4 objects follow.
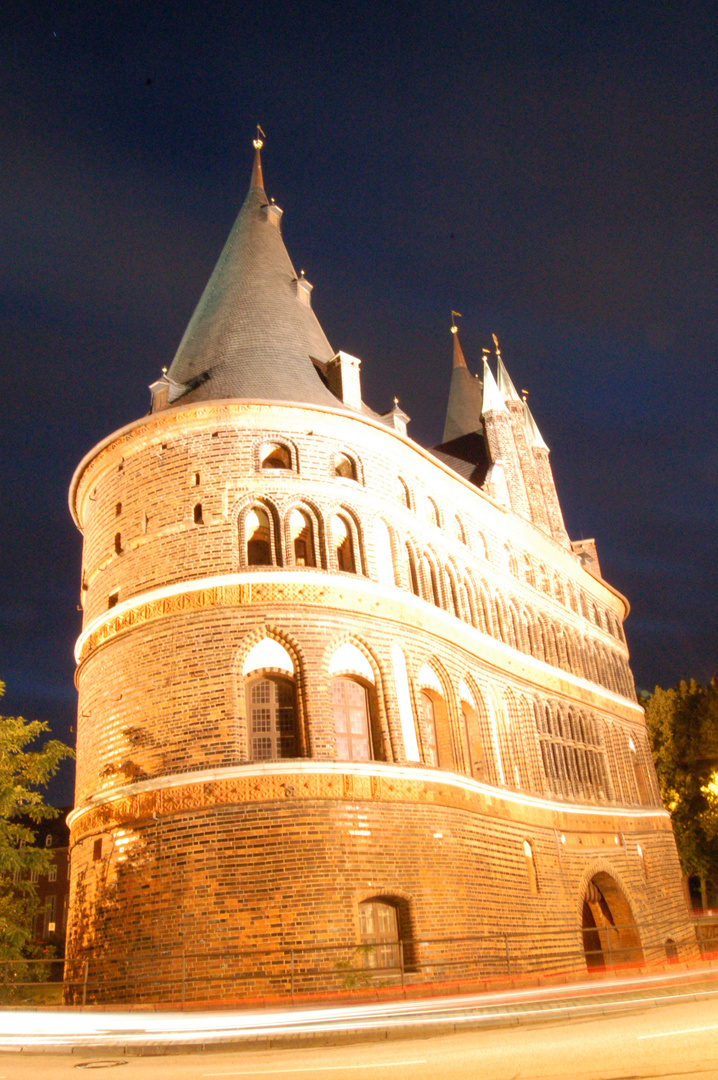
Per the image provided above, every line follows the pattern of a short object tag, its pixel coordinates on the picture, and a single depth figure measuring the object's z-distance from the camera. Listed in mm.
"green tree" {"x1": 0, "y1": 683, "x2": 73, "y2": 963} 18016
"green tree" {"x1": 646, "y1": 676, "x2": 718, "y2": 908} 37594
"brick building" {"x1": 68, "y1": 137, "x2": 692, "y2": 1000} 14039
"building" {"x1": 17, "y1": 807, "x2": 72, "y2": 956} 50344
